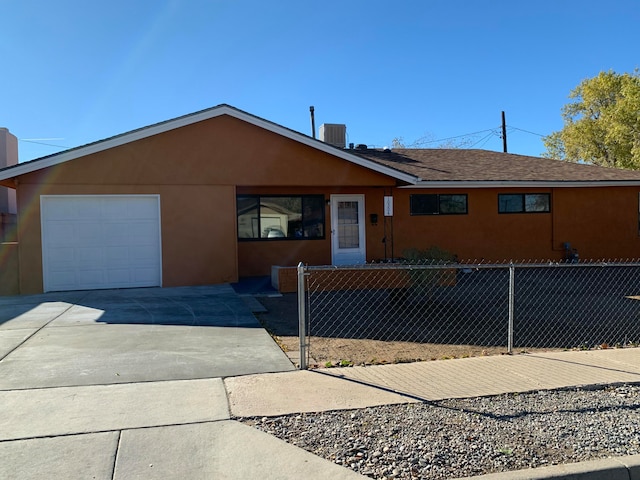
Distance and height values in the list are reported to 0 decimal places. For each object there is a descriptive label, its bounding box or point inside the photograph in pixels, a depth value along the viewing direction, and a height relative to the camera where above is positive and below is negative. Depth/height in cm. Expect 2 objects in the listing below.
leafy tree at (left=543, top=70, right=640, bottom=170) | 2777 +605
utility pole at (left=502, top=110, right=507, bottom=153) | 3469 +636
